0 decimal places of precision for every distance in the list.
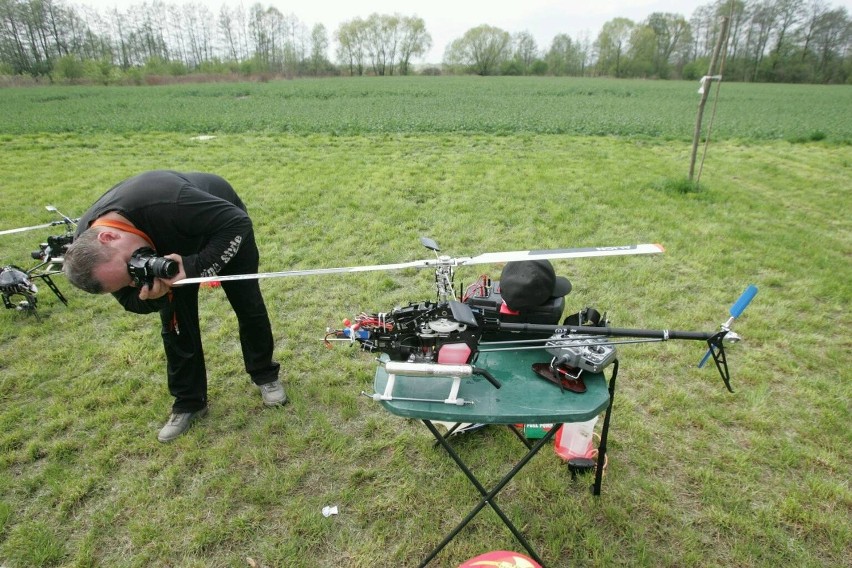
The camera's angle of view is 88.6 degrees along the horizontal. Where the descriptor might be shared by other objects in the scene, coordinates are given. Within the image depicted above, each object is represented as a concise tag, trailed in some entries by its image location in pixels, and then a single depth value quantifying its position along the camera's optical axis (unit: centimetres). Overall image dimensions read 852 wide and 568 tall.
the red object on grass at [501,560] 192
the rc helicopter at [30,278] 411
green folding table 203
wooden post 690
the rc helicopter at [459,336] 200
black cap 232
